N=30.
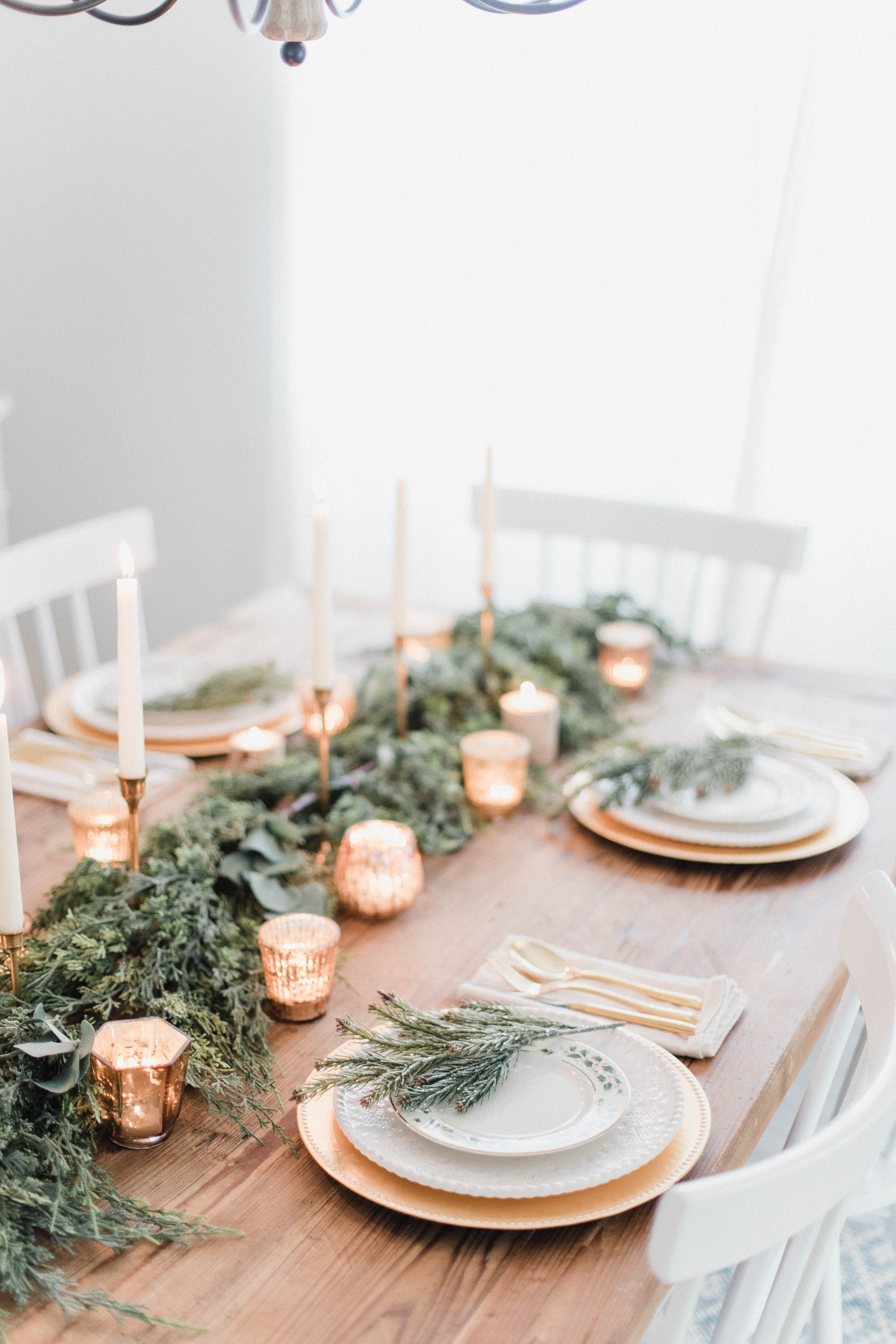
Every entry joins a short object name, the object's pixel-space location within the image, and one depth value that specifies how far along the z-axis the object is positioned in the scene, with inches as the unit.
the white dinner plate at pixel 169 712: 61.8
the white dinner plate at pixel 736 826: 51.7
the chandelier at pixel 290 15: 41.1
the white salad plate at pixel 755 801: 53.1
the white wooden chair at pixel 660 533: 80.8
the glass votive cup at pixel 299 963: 39.0
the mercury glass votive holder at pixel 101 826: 47.7
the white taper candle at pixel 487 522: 63.8
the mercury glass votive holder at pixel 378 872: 45.8
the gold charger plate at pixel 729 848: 51.1
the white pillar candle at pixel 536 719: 60.2
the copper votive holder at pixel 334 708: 60.1
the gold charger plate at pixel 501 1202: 30.6
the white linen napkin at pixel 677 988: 38.2
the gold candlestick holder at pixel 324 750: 50.7
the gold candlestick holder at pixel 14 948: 35.3
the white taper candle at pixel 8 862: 34.1
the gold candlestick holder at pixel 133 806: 40.9
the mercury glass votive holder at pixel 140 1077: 33.3
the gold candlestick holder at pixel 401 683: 58.2
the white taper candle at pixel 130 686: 38.9
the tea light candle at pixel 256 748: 56.7
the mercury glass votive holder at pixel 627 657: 70.0
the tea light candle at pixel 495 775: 54.9
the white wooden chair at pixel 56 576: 73.7
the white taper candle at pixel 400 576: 57.3
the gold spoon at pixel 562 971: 40.4
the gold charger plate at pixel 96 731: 61.1
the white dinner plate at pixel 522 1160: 31.0
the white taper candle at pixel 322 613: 49.3
